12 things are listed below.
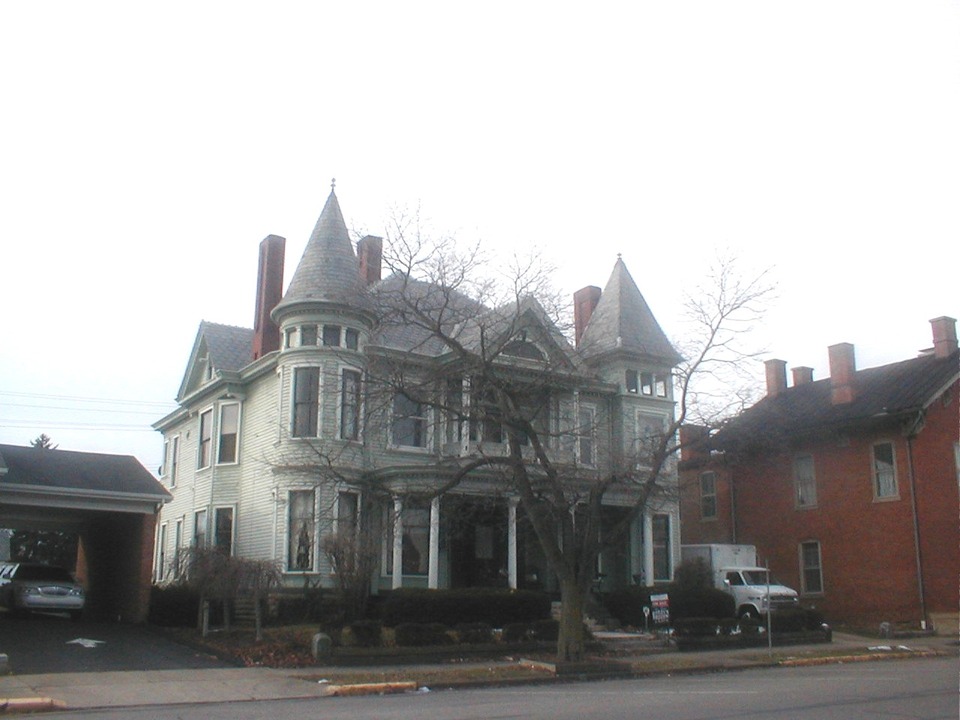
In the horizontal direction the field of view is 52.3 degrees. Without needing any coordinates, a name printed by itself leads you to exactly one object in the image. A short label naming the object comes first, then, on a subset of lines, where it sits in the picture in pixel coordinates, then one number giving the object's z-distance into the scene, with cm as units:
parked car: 2789
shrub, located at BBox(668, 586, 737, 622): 3130
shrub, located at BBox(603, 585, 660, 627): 3067
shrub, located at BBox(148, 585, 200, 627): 2722
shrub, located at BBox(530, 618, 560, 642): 2475
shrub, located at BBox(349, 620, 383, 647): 2212
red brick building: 3312
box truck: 3184
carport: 2794
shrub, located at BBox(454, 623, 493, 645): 2314
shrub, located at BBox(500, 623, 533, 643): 2384
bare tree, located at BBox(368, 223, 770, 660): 2123
